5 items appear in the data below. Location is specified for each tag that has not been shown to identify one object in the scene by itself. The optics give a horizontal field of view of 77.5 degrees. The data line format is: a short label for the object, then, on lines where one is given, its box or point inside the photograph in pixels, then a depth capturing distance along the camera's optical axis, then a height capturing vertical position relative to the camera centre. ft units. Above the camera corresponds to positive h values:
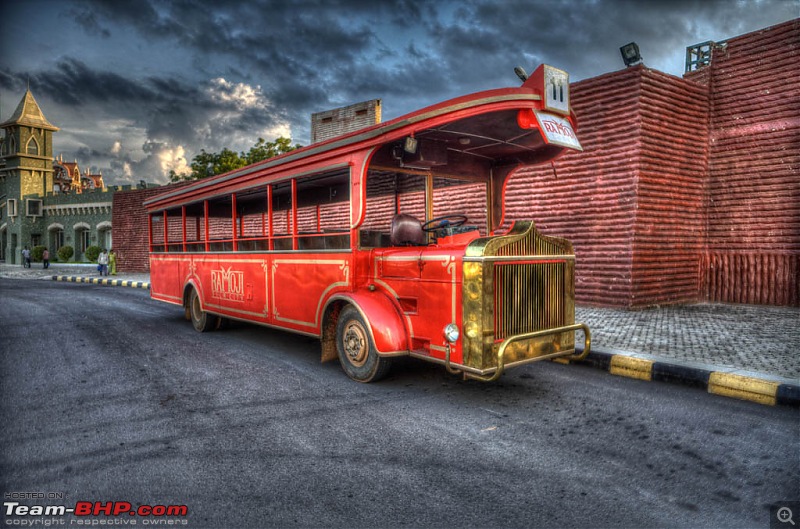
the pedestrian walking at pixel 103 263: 76.96 -1.37
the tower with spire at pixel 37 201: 127.34 +14.56
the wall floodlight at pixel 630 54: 30.60 +12.18
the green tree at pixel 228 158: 98.73 +19.91
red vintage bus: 13.29 +0.25
